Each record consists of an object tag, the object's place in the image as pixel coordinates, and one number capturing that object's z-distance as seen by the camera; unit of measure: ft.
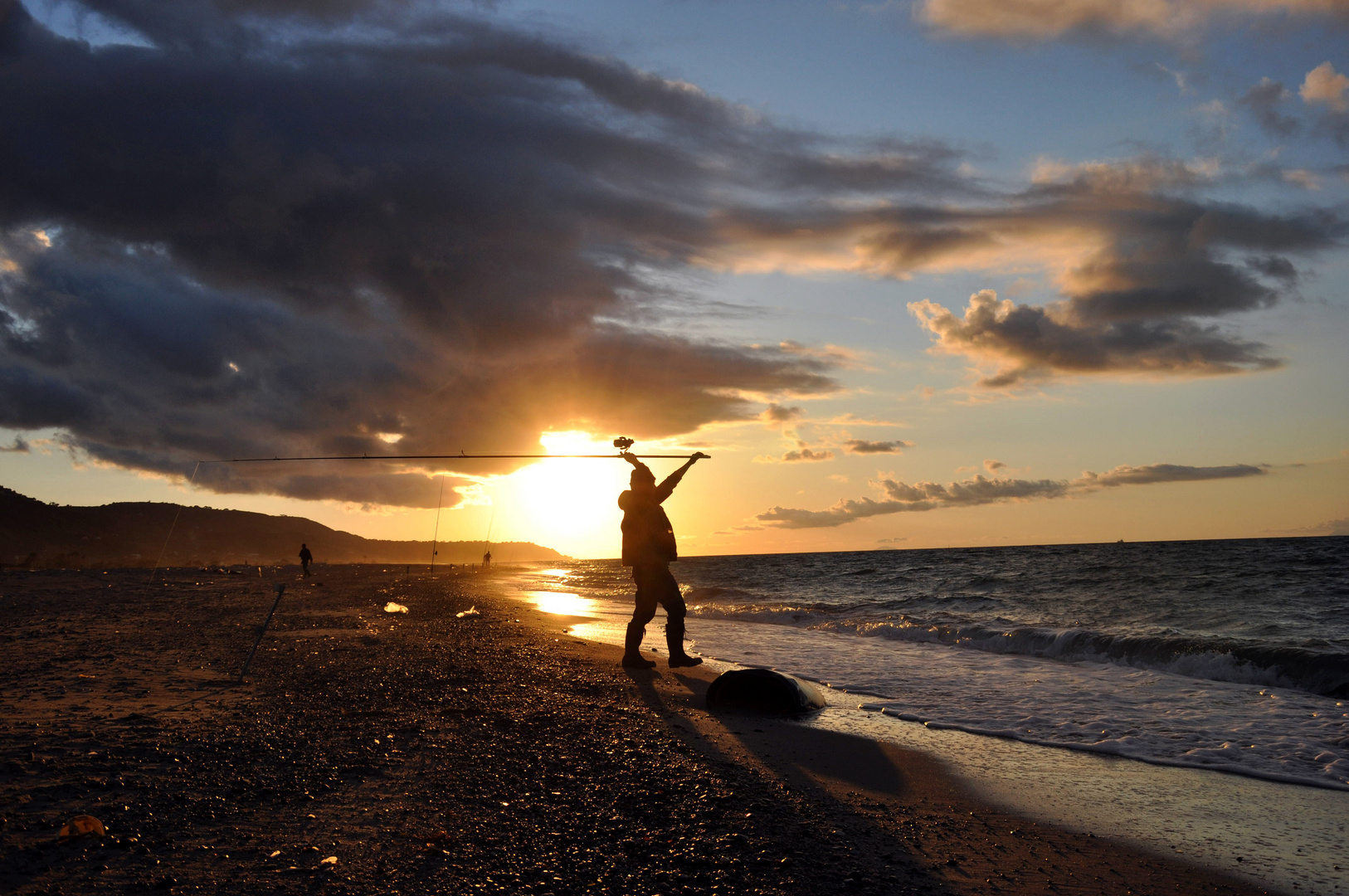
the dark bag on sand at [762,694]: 27.09
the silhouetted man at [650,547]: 34.83
